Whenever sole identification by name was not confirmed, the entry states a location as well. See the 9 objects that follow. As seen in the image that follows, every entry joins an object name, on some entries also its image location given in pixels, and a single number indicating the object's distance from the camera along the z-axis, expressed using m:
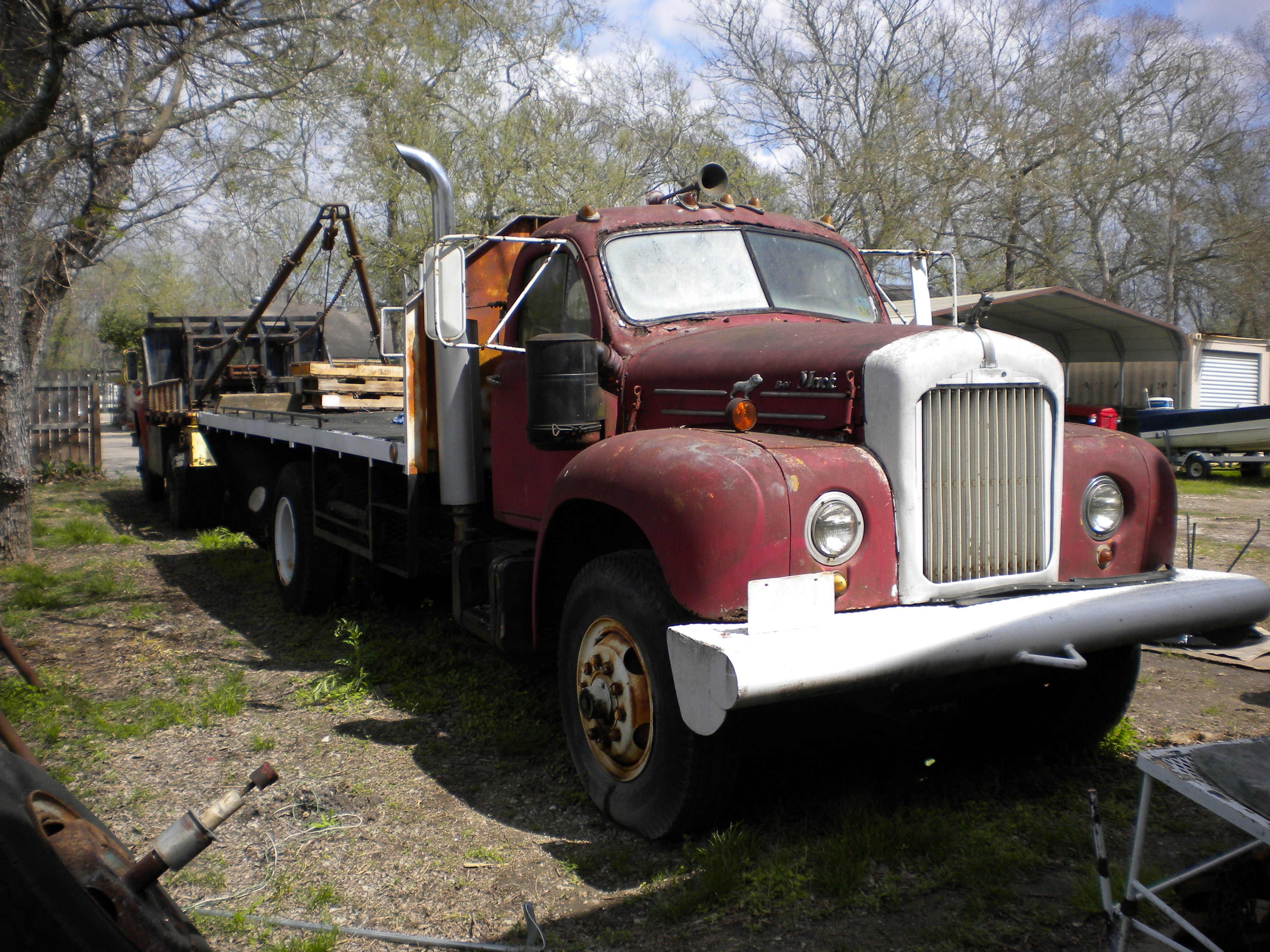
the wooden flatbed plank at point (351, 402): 8.11
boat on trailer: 16.27
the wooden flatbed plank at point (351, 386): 8.27
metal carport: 16.98
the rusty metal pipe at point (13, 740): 2.90
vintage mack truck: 3.05
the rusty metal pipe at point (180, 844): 2.04
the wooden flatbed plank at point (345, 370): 8.24
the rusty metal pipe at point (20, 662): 4.36
